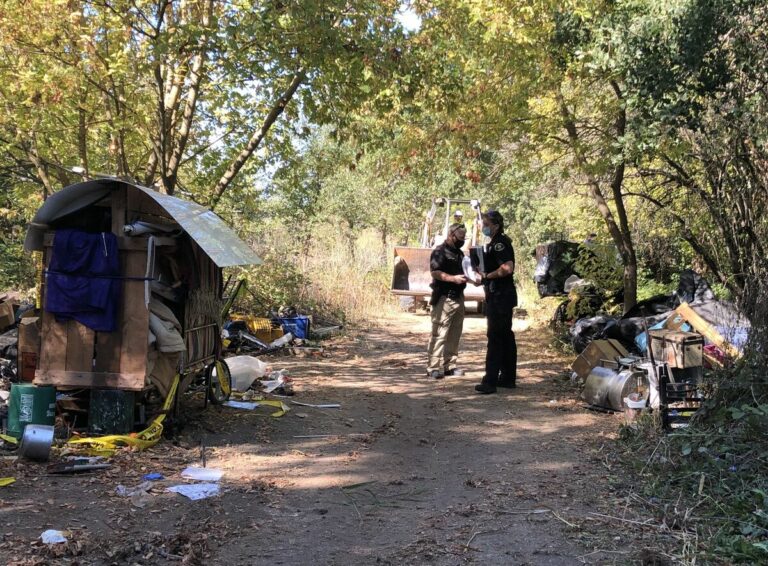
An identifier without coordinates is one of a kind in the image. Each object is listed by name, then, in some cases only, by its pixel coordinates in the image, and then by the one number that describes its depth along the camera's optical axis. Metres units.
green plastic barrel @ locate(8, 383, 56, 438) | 5.48
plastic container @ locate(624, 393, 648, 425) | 6.37
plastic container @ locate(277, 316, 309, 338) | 11.81
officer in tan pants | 9.02
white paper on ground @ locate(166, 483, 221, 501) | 4.55
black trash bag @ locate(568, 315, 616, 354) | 9.69
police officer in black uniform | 8.29
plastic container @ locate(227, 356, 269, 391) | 7.94
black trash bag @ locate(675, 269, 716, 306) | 7.97
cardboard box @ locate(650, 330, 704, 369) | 6.45
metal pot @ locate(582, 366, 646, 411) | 6.86
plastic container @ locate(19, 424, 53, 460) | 5.00
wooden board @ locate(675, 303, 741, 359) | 6.70
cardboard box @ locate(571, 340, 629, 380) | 7.75
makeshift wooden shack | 5.57
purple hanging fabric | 5.52
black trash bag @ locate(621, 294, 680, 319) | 9.08
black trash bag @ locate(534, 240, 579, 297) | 13.66
